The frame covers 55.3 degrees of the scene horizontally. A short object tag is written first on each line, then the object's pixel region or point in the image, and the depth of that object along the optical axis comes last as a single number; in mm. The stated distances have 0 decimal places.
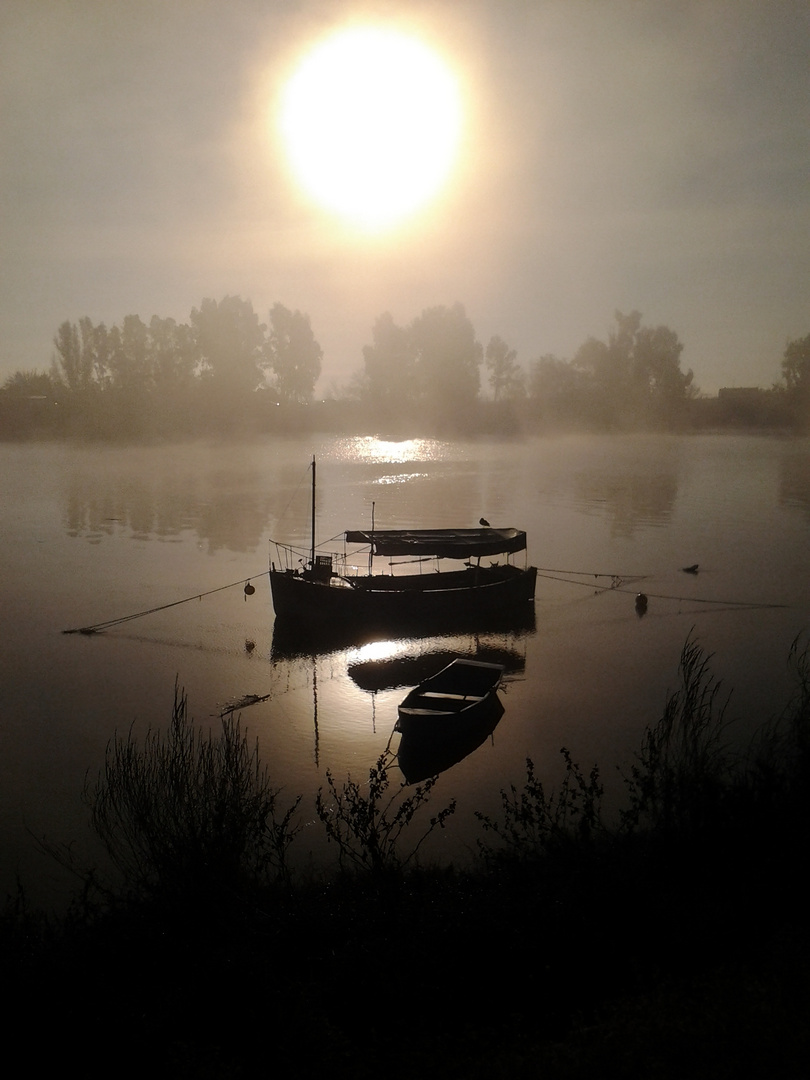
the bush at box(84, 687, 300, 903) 11188
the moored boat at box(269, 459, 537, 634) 29562
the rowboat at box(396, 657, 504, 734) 18188
